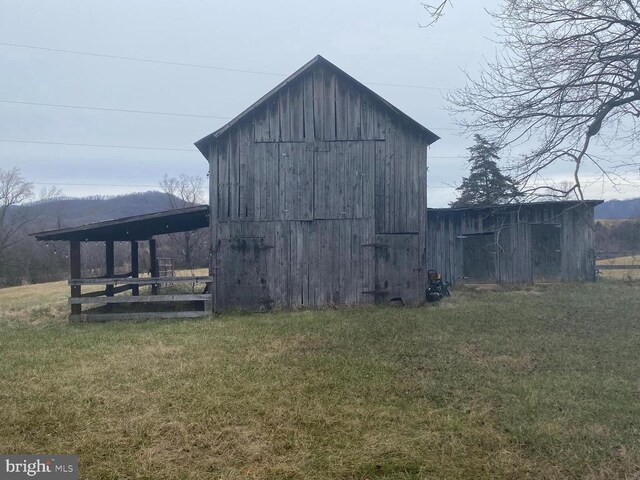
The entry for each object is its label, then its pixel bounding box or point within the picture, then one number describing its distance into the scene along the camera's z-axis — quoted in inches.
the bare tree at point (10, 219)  1996.8
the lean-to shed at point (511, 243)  791.7
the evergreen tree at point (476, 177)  1314.0
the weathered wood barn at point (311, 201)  568.1
